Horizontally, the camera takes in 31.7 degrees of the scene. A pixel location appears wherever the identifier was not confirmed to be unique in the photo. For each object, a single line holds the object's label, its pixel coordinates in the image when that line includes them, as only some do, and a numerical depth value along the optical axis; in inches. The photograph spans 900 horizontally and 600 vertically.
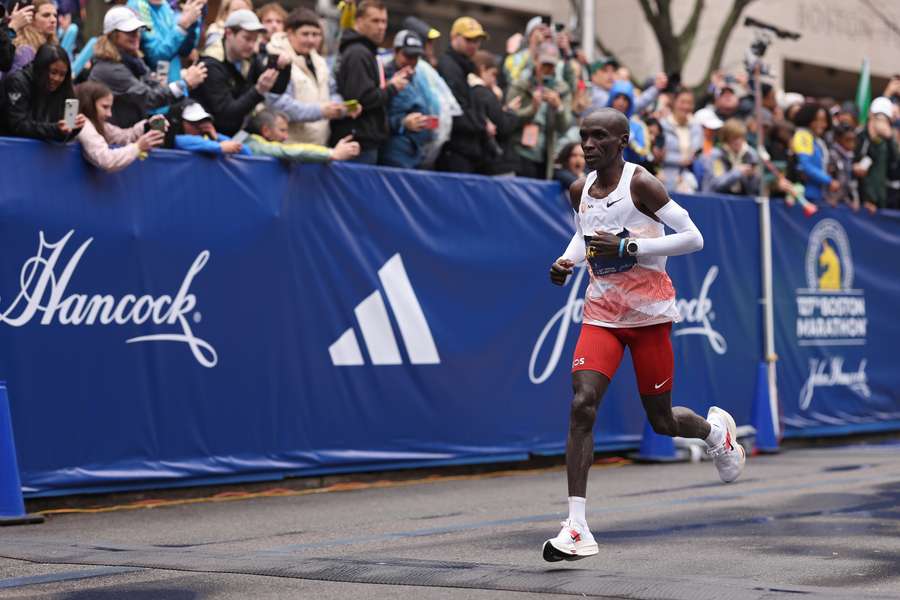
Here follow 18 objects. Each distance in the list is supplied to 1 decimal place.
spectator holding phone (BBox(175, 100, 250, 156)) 428.1
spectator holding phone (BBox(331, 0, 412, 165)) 472.4
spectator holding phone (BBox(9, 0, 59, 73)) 392.8
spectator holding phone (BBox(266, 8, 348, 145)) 462.0
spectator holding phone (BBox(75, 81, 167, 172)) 397.7
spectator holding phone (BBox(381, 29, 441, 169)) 488.1
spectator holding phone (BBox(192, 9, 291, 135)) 448.8
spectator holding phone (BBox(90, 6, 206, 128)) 423.2
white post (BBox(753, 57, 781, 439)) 616.7
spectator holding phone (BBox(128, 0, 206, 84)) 449.7
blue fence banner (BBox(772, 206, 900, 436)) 632.4
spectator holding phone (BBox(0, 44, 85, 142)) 389.4
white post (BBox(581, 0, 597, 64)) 861.2
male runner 300.4
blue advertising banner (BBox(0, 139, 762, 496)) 392.8
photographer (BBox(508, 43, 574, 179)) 541.6
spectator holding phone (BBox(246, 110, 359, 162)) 450.0
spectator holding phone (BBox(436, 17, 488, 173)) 514.3
